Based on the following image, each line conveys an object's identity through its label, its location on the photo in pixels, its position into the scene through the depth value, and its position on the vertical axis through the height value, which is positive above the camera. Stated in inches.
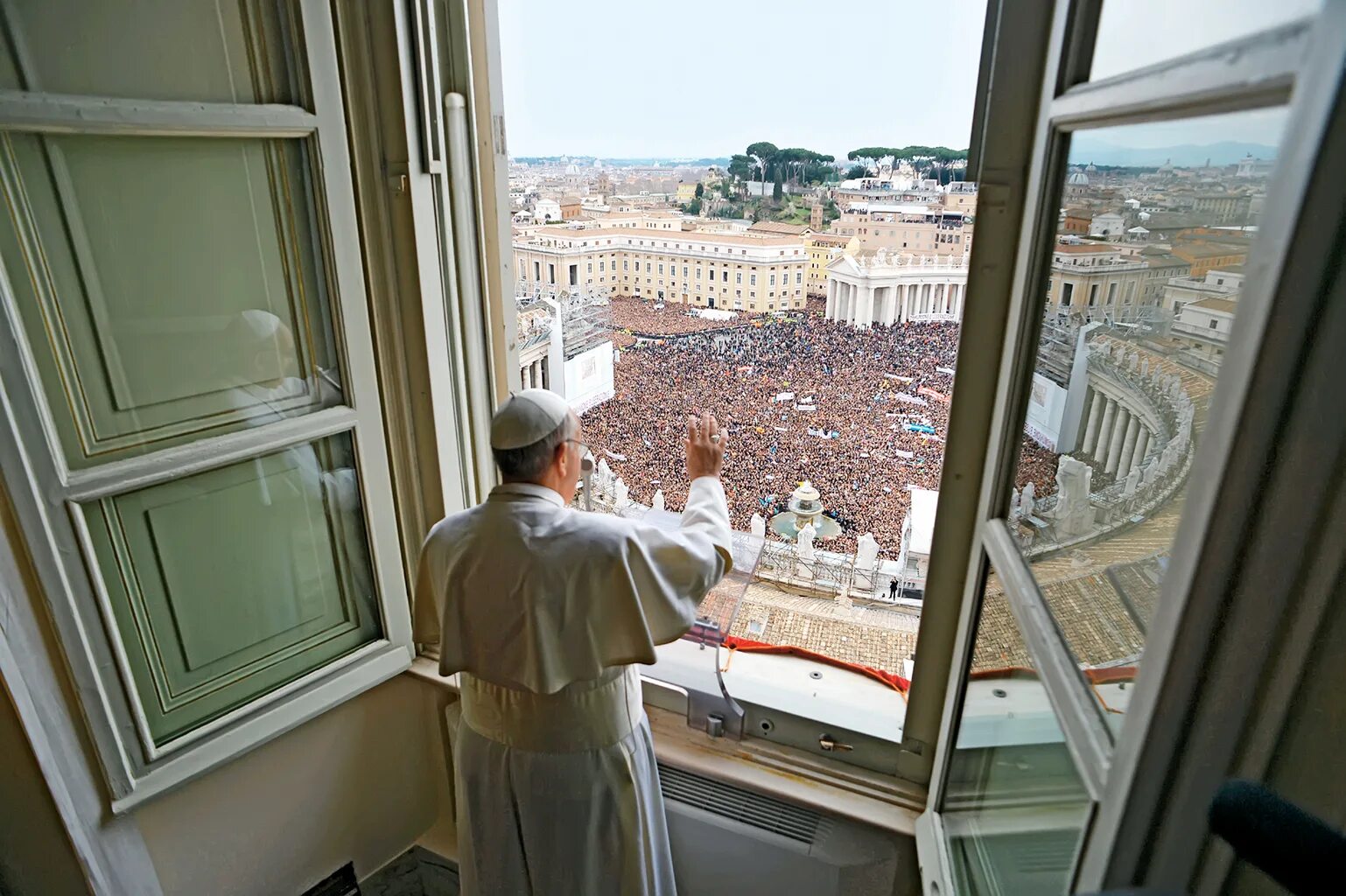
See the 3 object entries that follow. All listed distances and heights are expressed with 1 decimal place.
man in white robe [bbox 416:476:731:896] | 44.5 -29.7
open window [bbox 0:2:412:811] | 41.4 -11.0
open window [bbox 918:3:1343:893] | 18.1 -7.3
